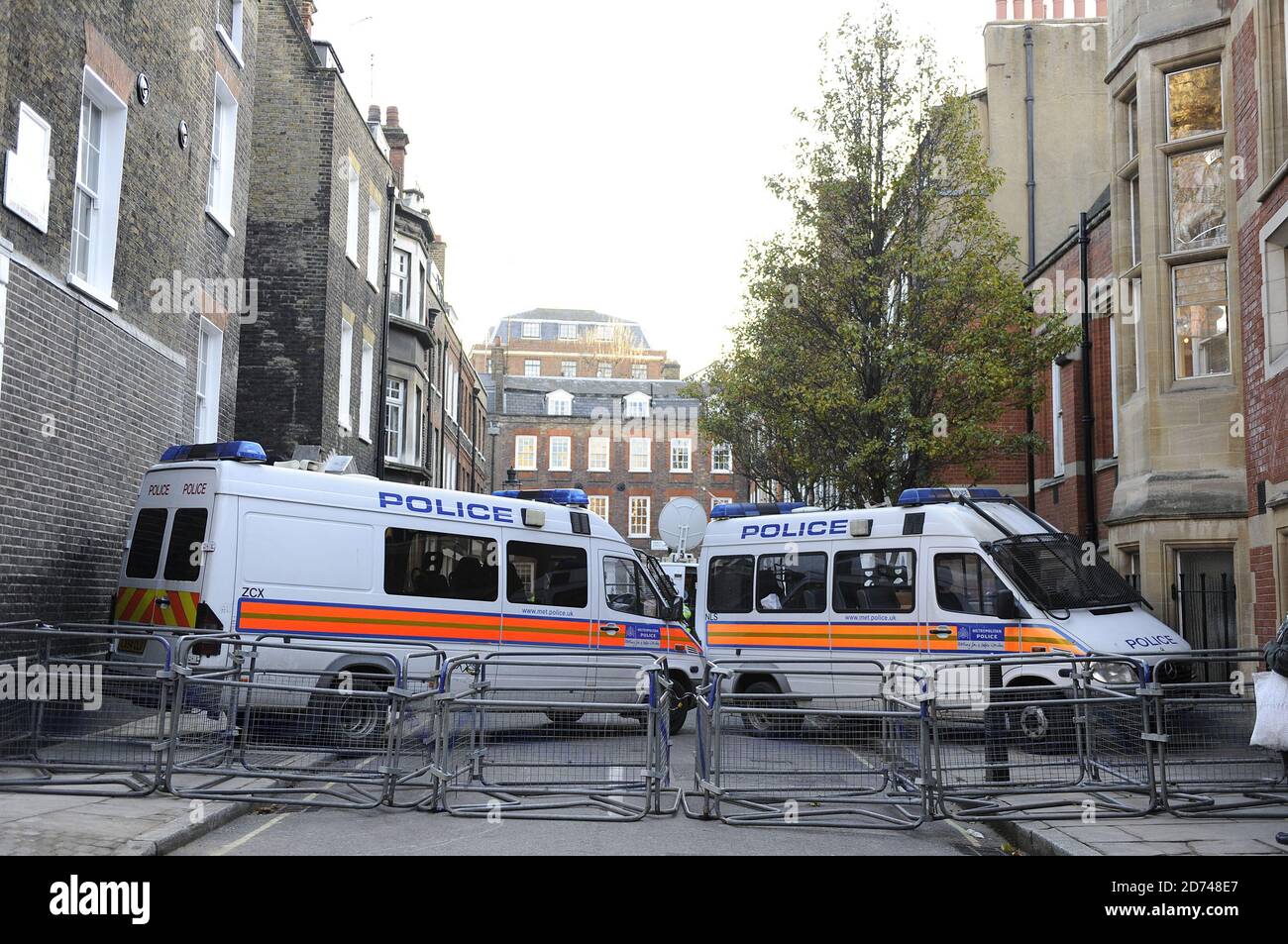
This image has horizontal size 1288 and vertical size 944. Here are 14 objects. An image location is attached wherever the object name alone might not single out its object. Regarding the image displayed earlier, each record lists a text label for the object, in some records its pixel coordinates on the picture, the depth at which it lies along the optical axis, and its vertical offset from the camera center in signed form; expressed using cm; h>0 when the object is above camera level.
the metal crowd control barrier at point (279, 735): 848 -107
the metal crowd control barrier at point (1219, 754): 833 -104
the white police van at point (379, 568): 1105 +21
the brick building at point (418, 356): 2848 +606
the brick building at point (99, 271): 1049 +322
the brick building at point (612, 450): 6266 +742
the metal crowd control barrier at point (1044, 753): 827 -105
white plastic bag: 709 -63
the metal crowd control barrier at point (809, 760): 841 -115
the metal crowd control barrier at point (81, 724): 854 -103
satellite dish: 2184 +129
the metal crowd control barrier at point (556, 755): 860 -118
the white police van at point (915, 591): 1224 +8
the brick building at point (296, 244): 2109 +604
